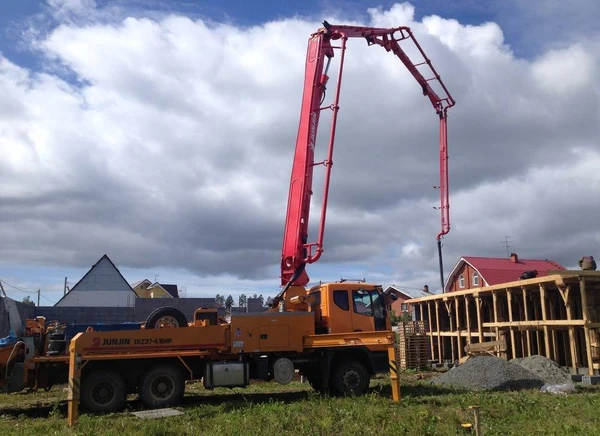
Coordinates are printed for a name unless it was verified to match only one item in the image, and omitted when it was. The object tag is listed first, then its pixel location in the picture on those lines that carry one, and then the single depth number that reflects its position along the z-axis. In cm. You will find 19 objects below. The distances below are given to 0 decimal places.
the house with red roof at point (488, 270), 4591
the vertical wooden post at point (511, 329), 2144
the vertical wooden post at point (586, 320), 1762
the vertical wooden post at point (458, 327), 2528
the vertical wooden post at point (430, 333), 2767
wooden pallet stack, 2550
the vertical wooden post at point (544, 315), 1934
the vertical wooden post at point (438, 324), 2720
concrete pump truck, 1383
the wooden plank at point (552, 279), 1783
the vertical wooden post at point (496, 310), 2239
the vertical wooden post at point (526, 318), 2056
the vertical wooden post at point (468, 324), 2441
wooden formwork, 1811
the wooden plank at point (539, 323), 1814
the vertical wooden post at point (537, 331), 2159
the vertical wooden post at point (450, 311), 2634
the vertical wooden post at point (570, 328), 1845
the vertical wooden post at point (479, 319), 2330
